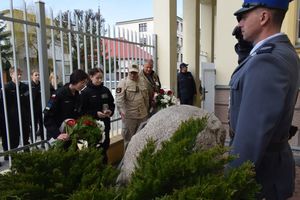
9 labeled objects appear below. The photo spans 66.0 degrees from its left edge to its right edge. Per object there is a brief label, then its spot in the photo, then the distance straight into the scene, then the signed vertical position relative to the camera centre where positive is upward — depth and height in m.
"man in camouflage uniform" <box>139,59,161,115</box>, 4.07 -0.07
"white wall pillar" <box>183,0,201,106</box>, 6.66 +1.13
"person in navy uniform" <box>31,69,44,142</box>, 3.07 -0.35
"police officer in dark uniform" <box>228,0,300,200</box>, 0.84 -0.09
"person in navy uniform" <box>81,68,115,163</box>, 3.19 -0.32
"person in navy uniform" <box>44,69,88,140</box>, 2.59 -0.31
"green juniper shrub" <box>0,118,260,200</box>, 0.62 -0.30
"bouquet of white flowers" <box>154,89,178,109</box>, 3.88 -0.42
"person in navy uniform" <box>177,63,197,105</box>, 6.28 -0.31
